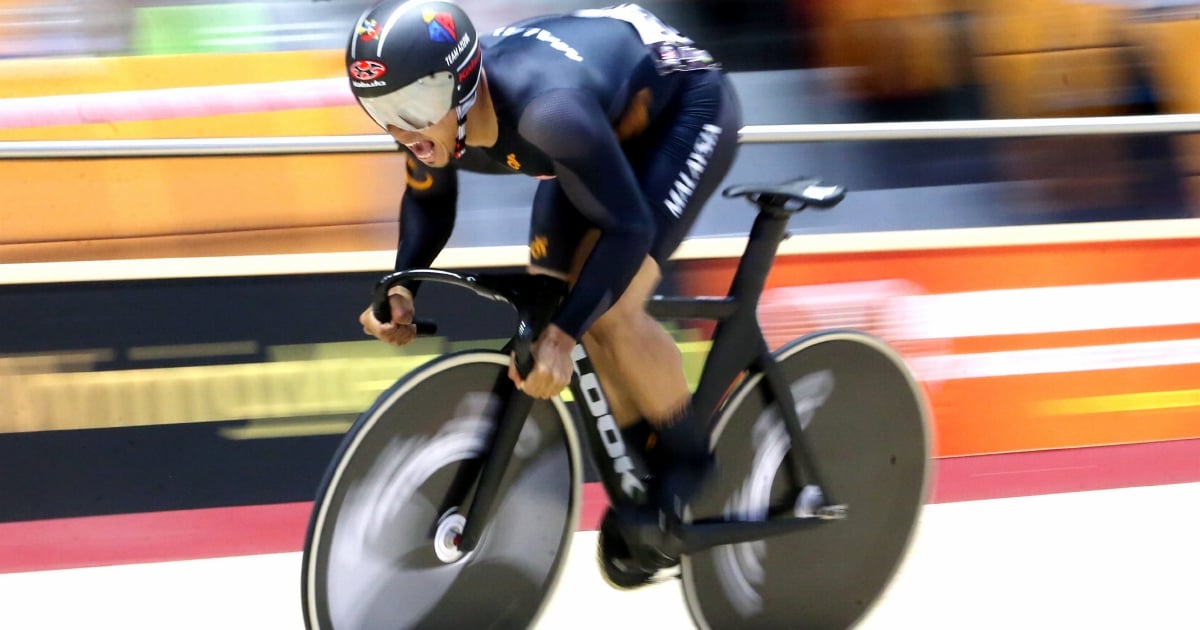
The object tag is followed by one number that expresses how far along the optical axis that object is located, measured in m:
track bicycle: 10.86
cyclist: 10.58
